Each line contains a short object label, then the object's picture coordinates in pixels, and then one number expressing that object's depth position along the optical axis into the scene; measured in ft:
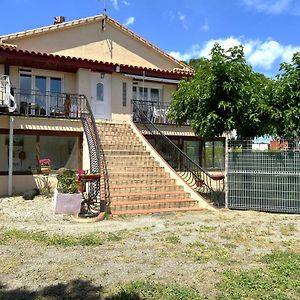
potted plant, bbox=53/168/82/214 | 32.42
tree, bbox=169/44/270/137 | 35.37
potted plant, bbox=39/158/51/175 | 46.21
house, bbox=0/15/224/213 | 46.37
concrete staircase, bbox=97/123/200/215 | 35.12
